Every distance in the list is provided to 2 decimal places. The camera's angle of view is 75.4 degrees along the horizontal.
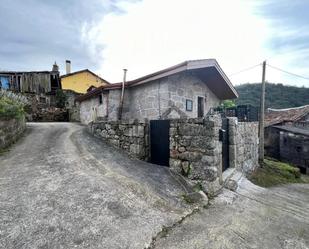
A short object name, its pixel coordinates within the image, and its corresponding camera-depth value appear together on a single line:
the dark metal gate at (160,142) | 6.17
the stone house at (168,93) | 9.12
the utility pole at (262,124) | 11.97
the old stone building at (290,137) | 15.83
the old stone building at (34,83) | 20.92
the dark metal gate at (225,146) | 6.86
